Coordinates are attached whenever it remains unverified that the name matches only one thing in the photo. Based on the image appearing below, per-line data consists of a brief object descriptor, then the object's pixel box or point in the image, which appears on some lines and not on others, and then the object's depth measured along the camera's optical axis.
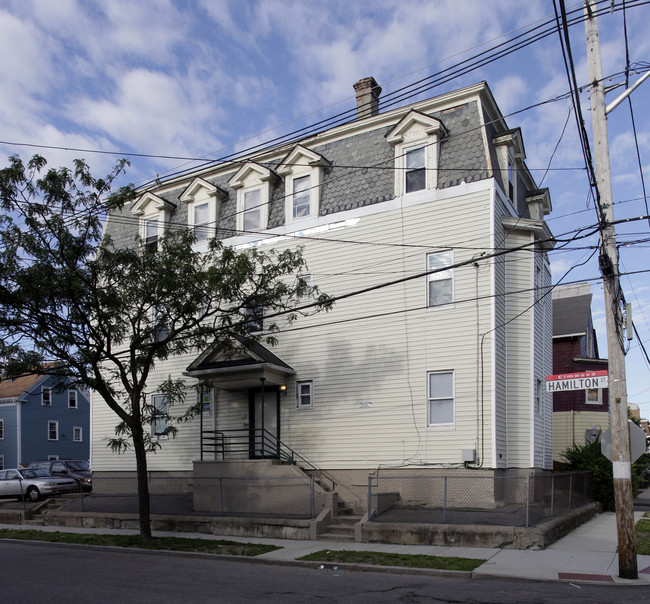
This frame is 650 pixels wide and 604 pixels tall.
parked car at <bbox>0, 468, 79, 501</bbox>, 27.83
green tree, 15.62
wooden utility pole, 11.05
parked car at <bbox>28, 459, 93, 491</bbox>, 31.45
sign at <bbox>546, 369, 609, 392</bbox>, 13.75
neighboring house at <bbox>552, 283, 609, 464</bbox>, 30.61
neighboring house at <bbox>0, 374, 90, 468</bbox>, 47.25
